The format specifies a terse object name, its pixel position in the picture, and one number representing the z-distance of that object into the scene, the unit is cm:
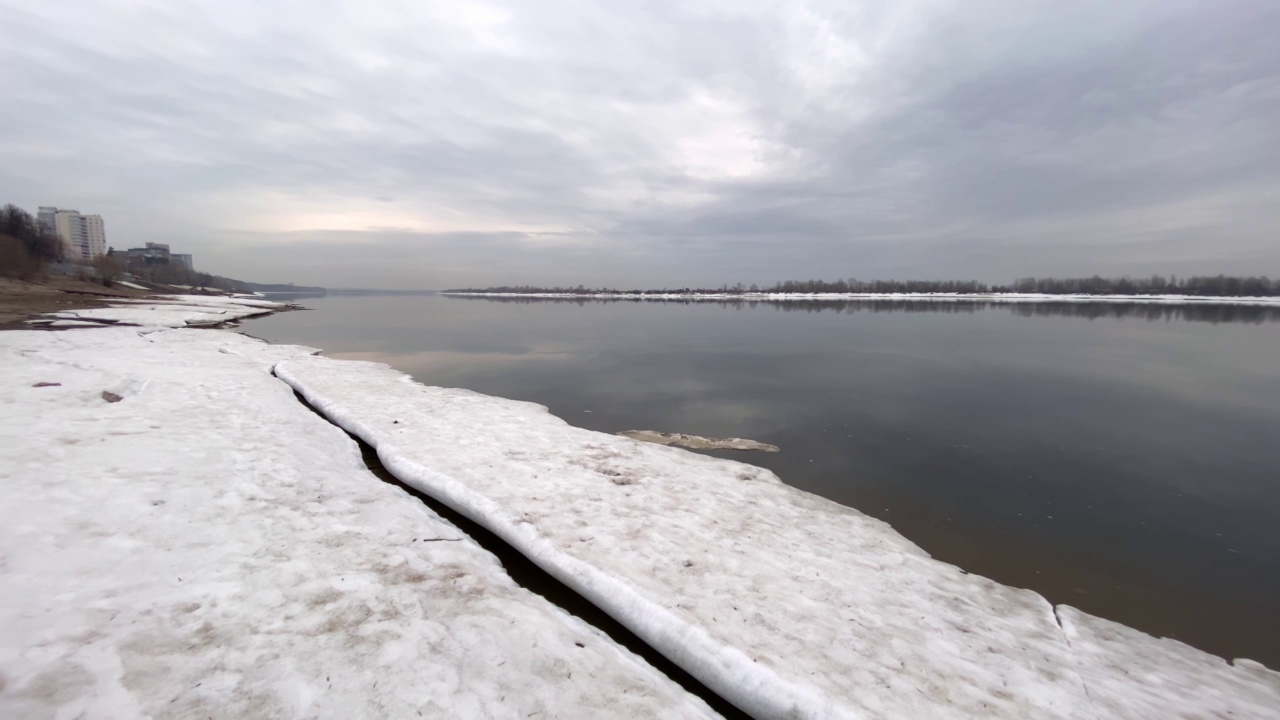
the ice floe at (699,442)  1027
